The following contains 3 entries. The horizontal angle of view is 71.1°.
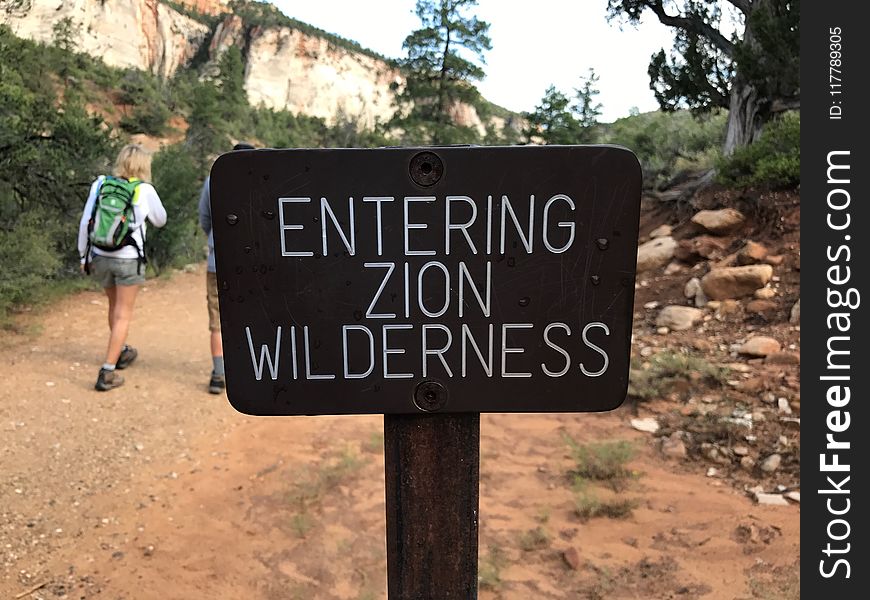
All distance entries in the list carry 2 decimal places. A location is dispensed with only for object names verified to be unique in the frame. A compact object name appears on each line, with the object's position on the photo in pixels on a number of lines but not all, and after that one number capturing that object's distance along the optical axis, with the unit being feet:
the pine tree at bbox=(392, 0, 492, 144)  74.84
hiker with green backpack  12.91
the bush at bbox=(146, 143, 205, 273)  27.12
